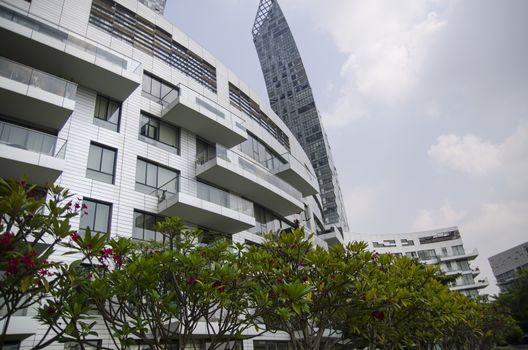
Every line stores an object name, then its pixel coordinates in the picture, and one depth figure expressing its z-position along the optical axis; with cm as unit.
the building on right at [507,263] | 6943
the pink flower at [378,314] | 856
